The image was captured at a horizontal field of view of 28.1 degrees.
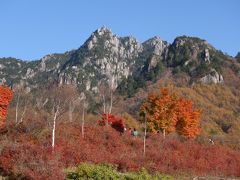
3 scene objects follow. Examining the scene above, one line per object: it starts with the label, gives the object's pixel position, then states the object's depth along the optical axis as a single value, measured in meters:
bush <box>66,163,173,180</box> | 21.19
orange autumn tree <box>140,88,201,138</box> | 65.88
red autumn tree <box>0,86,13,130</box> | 59.17
